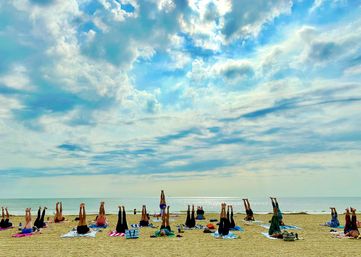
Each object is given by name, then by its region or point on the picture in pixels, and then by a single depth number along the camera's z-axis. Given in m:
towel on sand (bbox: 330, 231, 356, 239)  22.11
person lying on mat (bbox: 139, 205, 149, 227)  29.83
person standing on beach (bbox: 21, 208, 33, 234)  24.44
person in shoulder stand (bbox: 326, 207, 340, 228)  29.03
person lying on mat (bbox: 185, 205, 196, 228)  28.06
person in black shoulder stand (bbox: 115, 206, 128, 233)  24.13
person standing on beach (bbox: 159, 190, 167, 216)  28.09
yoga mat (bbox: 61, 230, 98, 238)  22.91
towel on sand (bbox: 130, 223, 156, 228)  29.62
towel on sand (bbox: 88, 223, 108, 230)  27.62
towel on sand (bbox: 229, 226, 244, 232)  26.32
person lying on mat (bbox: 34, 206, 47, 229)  27.77
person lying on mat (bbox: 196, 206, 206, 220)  37.59
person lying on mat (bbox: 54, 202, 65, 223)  33.97
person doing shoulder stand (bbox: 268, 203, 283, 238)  22.23
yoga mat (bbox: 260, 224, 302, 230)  27.38
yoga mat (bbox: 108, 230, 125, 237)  23.48
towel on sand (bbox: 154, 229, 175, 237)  23.06
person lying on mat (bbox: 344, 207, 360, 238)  21.67
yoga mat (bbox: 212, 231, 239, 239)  22.12
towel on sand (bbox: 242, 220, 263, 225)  33.50
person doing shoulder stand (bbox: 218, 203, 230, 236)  22.52
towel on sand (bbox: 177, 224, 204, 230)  27.63
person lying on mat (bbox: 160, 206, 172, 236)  23.11
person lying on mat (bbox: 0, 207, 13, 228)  29.14
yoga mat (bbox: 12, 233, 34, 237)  23.63
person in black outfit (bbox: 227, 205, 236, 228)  26.50
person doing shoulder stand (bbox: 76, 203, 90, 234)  23.45
